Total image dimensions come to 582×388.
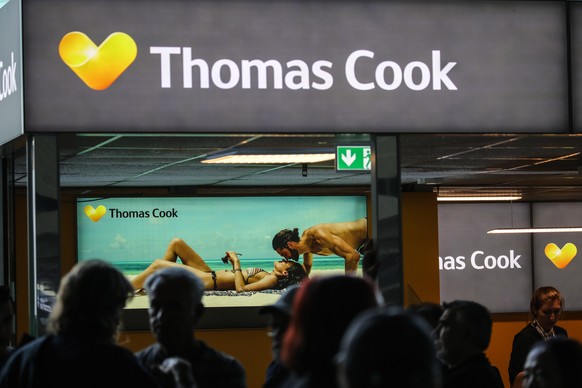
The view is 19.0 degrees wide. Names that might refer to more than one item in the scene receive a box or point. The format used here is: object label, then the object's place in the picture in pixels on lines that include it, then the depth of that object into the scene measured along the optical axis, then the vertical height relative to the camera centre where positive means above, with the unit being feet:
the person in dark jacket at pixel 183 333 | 18.37 -1.31
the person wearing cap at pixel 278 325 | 18.62 -1.28
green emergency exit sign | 29.58 +0.88
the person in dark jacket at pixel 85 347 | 15.53 -1.23
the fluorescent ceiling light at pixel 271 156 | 39.16 +1.27
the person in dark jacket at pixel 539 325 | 41.12 -2.99
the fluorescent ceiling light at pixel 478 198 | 72.46 +0.26
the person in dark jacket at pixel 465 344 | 21.61 -1.81
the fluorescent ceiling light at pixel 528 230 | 65.14 -1.03
